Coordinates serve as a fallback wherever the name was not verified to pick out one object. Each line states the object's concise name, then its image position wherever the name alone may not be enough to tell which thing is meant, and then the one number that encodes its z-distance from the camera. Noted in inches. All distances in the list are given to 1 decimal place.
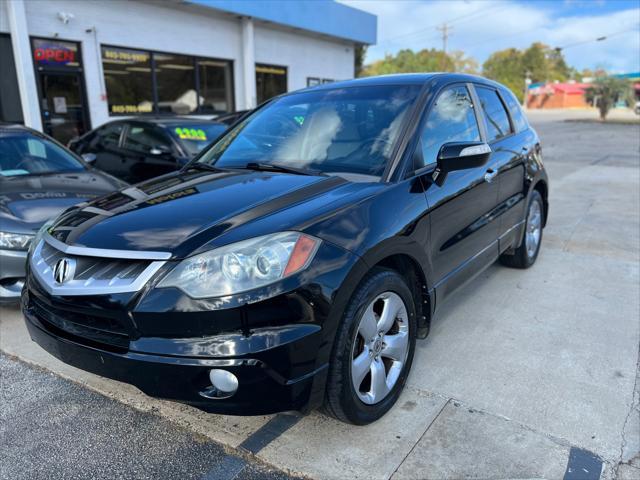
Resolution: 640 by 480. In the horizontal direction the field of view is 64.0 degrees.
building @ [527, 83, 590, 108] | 2974.9
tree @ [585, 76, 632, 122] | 1366.9
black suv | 81.8
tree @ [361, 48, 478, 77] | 3481.8
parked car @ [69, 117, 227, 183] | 282.8
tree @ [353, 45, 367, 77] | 1134.4
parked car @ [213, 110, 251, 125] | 418.4
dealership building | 420.2
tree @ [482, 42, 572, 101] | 3454.7
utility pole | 2573.8
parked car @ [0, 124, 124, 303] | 149.3
